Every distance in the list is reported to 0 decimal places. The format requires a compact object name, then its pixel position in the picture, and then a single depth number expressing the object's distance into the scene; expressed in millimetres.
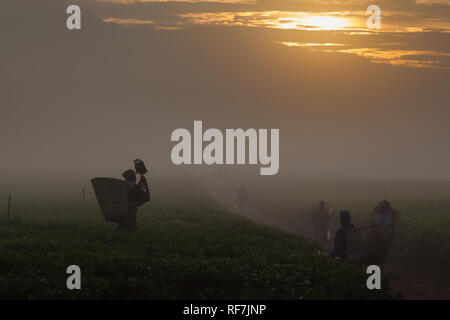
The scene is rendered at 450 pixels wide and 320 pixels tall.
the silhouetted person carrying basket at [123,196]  23323
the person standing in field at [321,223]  36062
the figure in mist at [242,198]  61562
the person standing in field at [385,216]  22328
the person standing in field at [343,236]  18922
